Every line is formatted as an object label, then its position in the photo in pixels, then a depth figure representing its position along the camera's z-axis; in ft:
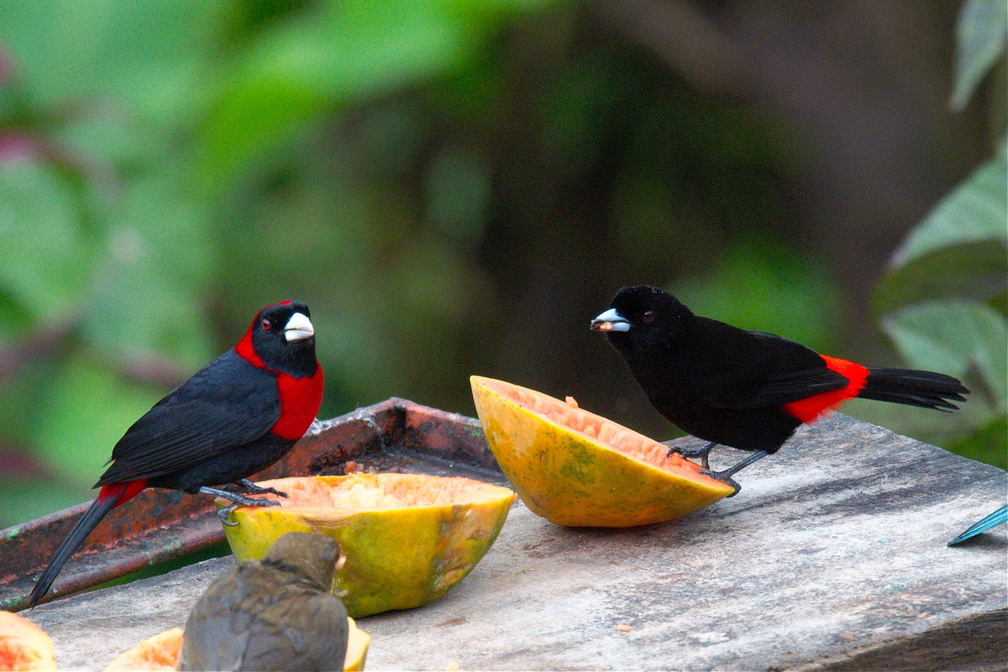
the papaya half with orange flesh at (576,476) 16.60
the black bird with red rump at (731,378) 19.88
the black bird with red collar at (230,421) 18.53
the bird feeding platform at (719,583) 14.03
